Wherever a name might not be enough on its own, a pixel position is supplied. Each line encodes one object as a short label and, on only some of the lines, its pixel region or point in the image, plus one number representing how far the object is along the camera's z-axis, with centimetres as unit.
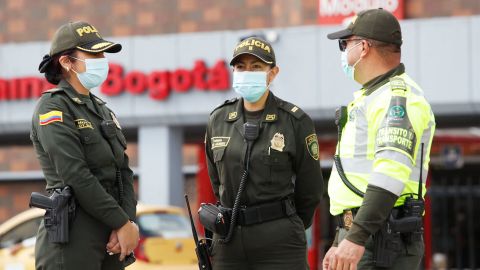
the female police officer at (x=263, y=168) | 1084
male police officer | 852
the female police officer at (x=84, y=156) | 1011
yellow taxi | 2133
